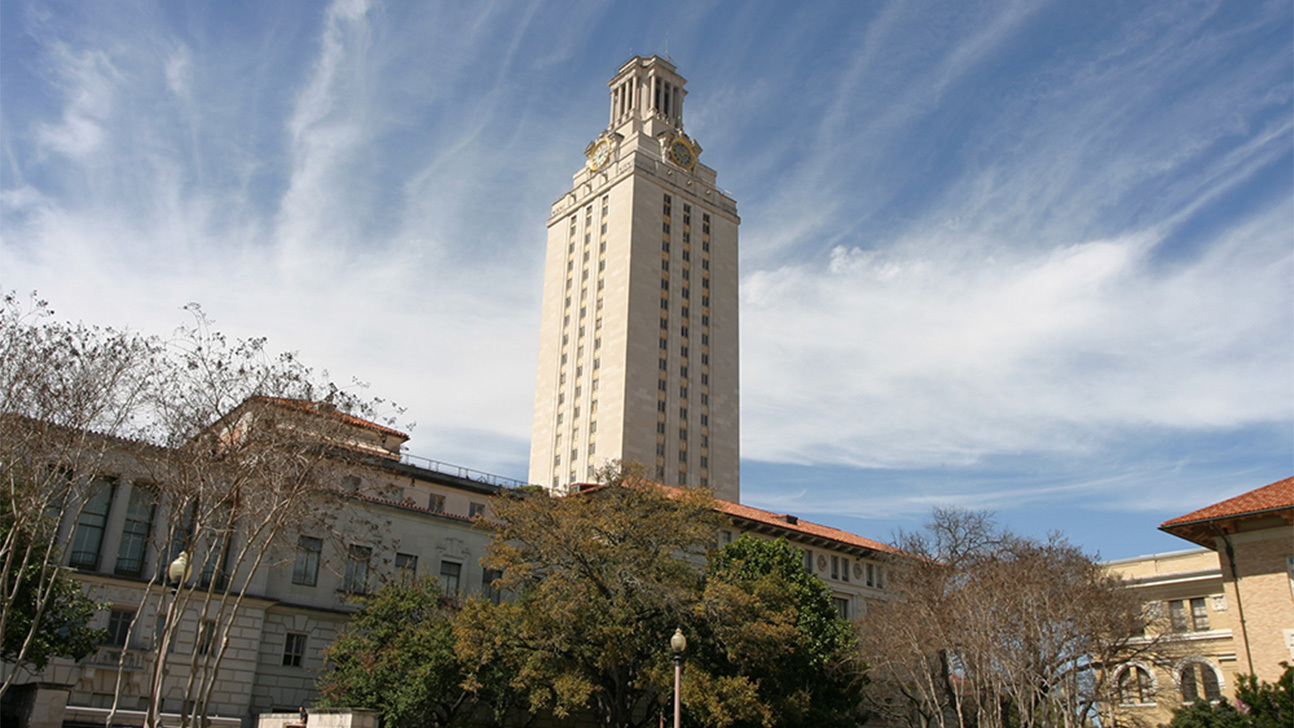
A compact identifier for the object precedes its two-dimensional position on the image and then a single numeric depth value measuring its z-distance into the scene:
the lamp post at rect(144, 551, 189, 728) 21.76
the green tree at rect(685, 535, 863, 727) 36.84
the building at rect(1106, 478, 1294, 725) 32.19
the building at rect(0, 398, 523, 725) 36.56
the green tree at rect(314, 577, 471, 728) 37.09
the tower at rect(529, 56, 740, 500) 100.56
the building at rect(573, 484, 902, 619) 61.12
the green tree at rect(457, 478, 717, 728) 36.31
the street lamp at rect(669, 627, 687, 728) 26.84
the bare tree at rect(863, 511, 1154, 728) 35.38
